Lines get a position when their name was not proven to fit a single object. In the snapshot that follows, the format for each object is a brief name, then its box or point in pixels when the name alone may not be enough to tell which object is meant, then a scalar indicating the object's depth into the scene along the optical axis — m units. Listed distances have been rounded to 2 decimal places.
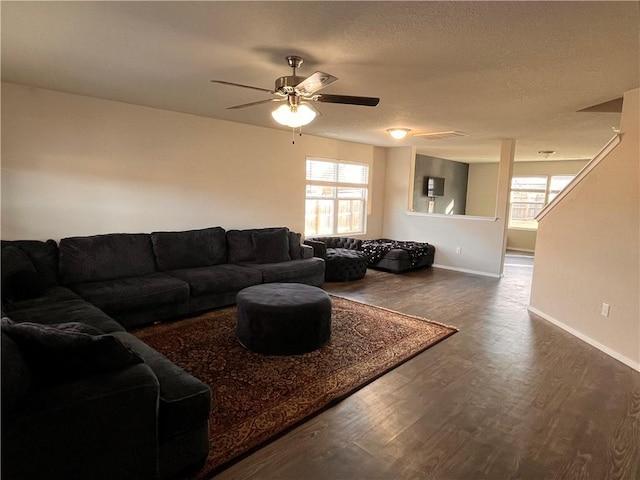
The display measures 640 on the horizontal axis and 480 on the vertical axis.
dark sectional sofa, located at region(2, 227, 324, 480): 1.36
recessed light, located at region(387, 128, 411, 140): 5.37
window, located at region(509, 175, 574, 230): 9.48
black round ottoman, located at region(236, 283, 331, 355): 3.15
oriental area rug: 2.19
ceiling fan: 2.55
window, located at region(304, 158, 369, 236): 6.71
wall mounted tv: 9.52
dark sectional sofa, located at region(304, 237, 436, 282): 5.85
